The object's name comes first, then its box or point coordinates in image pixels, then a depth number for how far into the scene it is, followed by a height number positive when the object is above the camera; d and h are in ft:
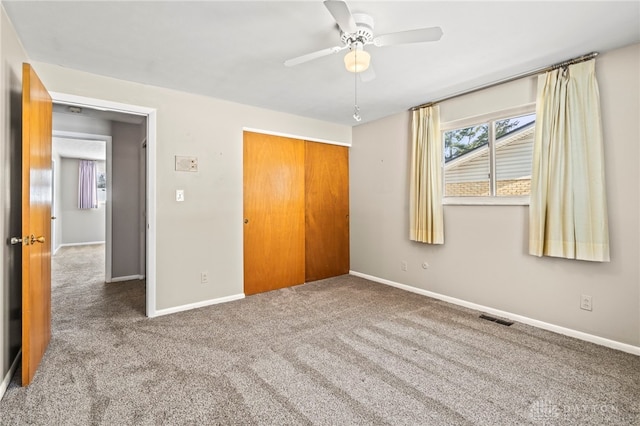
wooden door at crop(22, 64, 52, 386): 6.08 -0.15
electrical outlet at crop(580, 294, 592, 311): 8.40 -2.43
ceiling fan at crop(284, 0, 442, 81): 5.48 +3.49
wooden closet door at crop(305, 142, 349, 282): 14.67 +0.10
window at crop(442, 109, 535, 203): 9.84 +1.94
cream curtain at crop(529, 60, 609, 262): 8.01 +1.19
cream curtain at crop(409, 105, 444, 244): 11.76 +1.34
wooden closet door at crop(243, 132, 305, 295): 12.75 +0.03
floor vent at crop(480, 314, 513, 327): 9.63 -3.40
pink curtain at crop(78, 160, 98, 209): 27.20 +2.34
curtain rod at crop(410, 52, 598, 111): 8.17 +4.19
